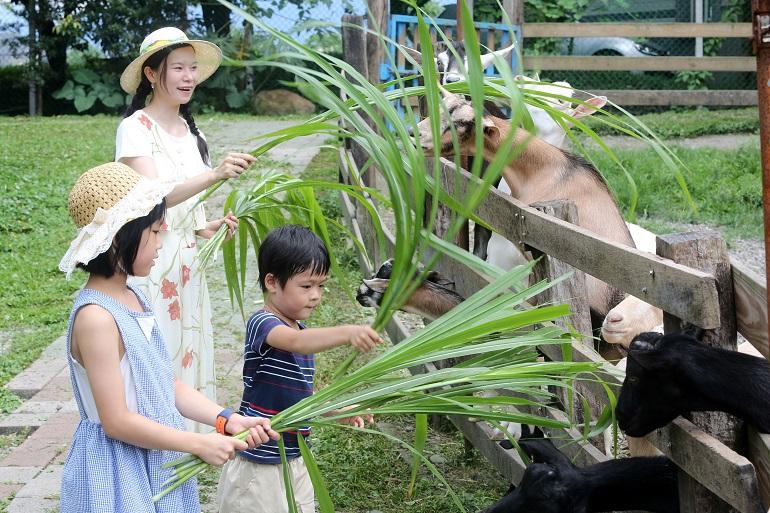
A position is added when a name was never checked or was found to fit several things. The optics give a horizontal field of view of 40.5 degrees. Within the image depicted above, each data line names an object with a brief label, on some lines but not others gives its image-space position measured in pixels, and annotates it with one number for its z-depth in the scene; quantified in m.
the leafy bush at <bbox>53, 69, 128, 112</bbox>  16.95
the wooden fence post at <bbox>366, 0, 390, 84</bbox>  8.55
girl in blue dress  2.59
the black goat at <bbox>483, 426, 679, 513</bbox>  3.16
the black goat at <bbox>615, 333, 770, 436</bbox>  2.64
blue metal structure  11.66
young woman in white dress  4.20
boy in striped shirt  3.20
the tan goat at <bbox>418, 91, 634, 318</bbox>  4.24
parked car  15.38
